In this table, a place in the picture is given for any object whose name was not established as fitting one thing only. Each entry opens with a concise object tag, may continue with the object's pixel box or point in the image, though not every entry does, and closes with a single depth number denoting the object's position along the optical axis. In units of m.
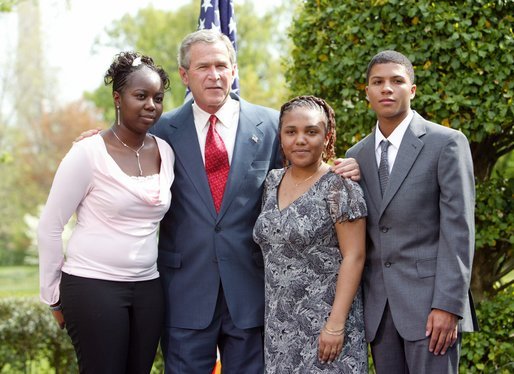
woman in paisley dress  3.65
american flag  5.43
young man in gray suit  3.53
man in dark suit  4.12
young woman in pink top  3.80
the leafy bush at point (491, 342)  5.07
